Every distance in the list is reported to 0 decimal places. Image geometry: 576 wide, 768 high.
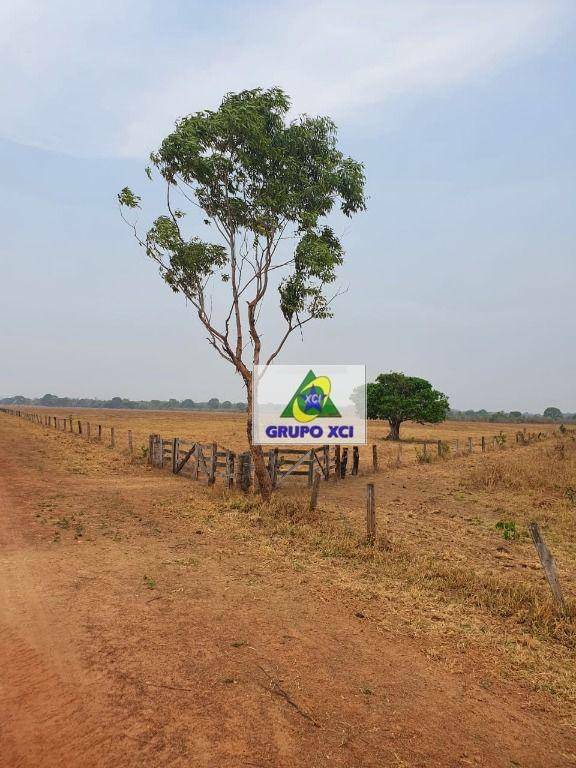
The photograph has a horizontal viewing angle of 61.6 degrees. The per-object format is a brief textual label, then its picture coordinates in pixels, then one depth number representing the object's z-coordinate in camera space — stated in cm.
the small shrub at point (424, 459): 2913
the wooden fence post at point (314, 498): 1363
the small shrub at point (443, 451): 3097
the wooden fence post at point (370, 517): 1134
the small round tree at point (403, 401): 4853
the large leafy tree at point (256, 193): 1564
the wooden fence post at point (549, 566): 772
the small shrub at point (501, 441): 3612
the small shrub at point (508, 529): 1254
